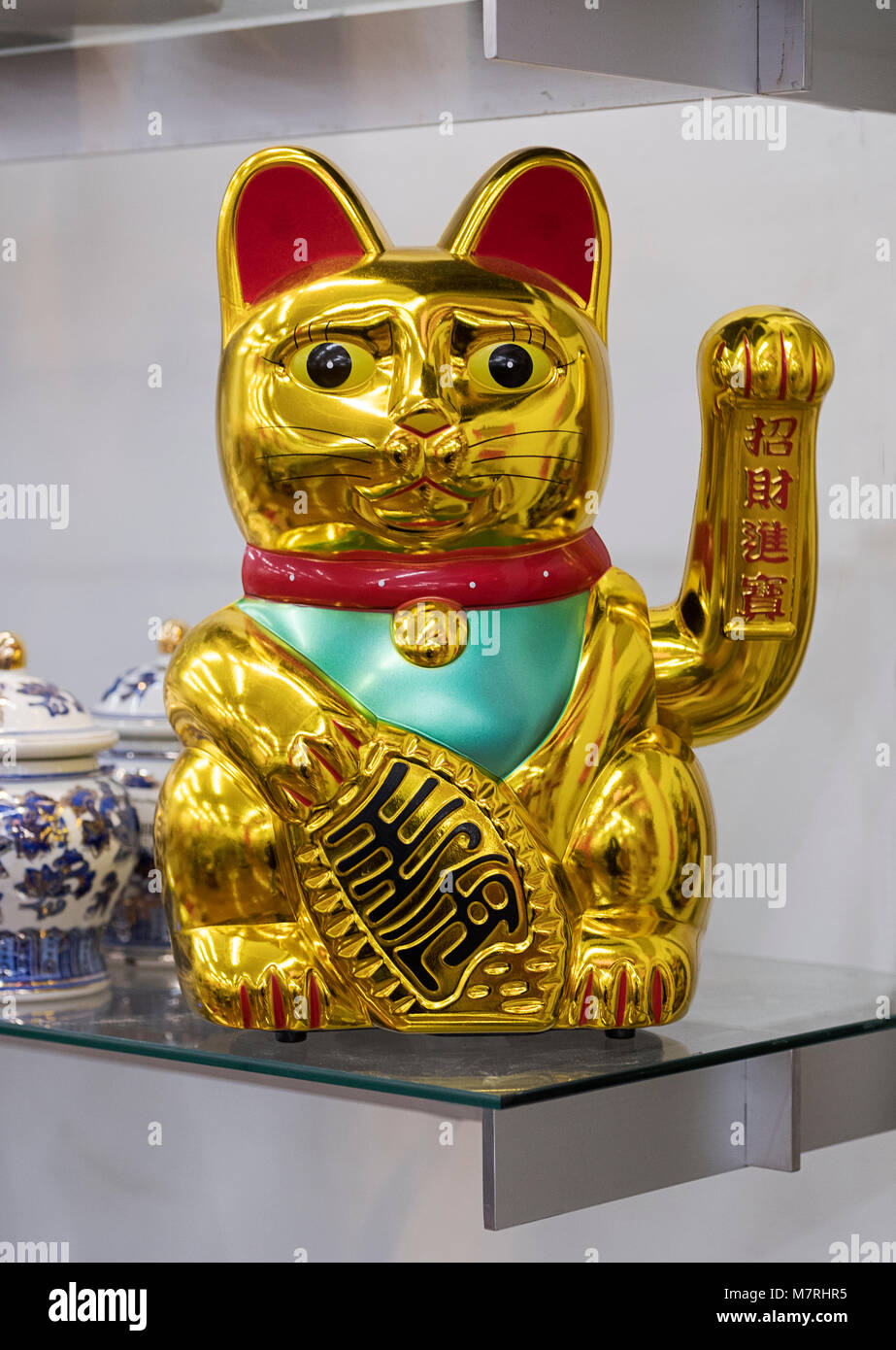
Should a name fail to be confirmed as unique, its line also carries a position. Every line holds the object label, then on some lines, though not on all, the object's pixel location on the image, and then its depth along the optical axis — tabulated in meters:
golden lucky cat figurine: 1.08
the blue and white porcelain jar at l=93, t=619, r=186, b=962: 1.26
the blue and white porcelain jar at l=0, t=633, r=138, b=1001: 1.18
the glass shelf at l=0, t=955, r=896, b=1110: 1.05
